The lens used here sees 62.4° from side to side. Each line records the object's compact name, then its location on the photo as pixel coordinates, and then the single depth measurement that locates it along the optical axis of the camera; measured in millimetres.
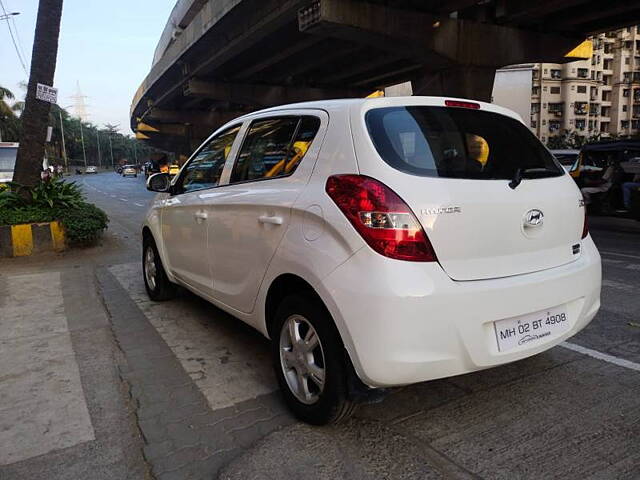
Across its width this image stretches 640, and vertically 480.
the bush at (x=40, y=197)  8734
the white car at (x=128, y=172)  68812
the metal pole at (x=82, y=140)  108338
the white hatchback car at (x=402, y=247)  2385
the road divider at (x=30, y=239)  7945
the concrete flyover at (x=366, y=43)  15148
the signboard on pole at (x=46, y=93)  8627
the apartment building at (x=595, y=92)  89375
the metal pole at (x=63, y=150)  87250
